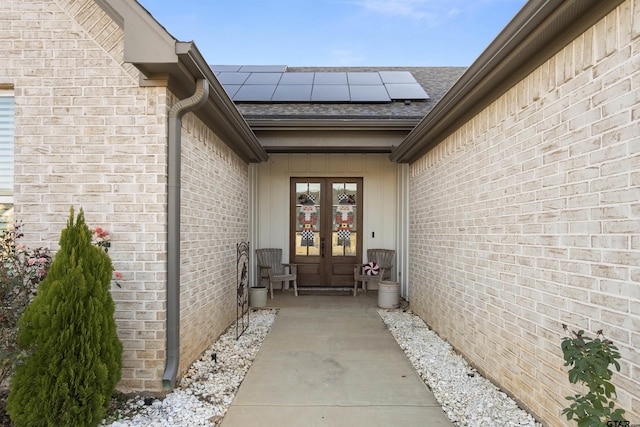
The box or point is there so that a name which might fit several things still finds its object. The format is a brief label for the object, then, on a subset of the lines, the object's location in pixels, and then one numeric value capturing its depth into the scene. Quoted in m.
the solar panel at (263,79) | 7.97
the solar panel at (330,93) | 6.99
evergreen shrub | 2.28
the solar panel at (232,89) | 7.34
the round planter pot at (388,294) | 6.25
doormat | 7.46
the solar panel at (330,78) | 8.03
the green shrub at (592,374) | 1.56
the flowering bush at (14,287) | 2.38
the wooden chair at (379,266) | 7.24
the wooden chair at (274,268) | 7.15
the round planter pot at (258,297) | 6.25
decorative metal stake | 5.18
